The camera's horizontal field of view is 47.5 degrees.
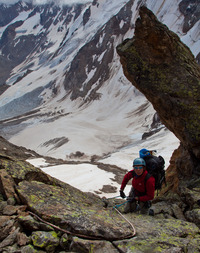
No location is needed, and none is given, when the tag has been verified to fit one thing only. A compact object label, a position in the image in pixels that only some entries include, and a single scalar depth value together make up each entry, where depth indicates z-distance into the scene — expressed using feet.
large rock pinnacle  26.91
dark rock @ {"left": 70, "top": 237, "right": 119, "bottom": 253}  13.41
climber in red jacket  19.10
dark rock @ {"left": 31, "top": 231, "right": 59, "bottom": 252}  13.74
